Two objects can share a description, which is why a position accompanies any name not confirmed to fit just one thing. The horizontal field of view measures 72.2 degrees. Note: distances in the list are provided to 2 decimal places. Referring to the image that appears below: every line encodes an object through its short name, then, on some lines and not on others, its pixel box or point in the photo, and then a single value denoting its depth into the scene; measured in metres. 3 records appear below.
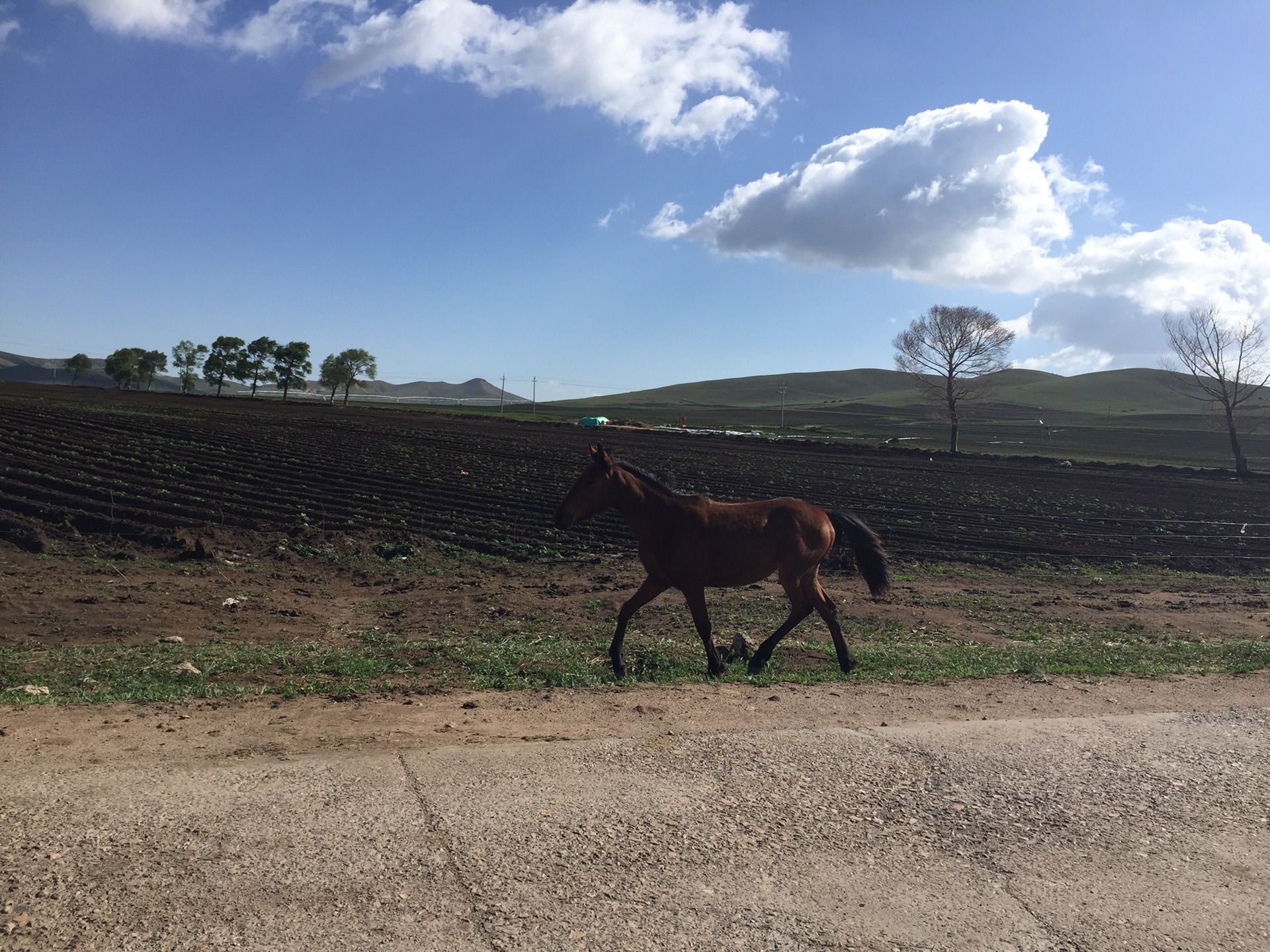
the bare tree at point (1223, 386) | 50.94
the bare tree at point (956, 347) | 67.25
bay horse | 8.40
